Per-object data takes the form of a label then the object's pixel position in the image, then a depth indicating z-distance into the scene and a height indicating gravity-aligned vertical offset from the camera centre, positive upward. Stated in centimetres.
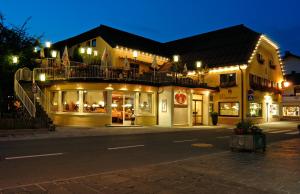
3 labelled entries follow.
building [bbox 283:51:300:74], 5684 +910
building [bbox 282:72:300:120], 4797 +154
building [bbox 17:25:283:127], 2431 +273
